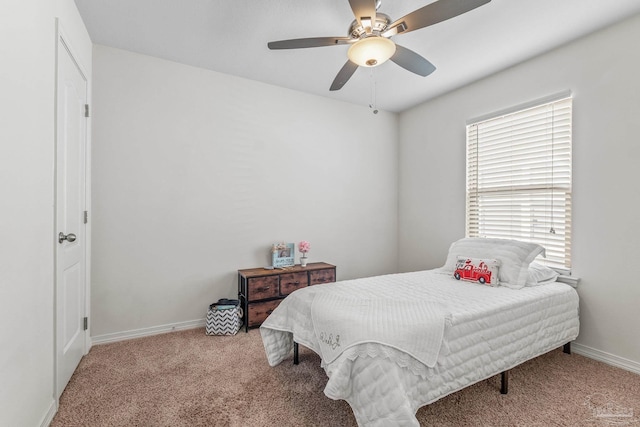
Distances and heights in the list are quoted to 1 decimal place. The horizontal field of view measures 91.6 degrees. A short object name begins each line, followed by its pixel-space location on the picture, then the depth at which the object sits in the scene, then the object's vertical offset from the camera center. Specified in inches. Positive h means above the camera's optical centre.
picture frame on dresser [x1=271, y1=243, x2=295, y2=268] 134.6 -19.1
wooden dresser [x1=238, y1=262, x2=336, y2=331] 120.3 -30.0
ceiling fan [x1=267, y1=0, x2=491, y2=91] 66.1 +43.4
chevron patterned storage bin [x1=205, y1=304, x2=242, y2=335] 114.7 -40.9
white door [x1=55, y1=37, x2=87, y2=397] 74.6 -1.5
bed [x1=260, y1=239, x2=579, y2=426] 58.9 -27.3
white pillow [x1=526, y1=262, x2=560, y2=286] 99.0 -20.2
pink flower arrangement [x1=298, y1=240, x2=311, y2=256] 137.8 -15.7
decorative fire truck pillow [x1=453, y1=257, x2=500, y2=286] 100.1 -19.1
